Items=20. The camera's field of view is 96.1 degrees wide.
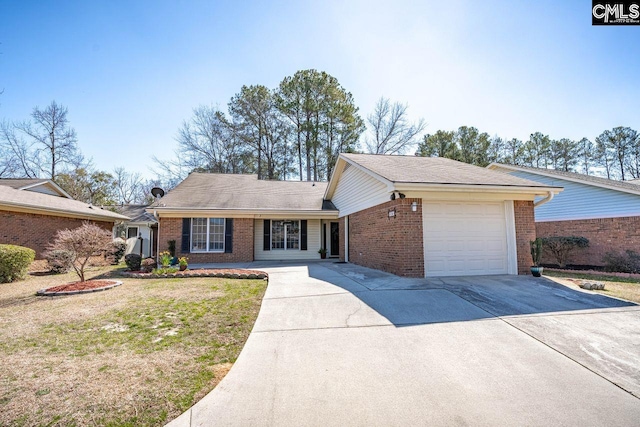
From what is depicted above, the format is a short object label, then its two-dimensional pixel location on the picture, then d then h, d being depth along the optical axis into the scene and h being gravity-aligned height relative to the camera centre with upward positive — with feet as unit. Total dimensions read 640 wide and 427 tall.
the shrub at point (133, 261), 35.60 -3.36
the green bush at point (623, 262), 31.93 -3.48
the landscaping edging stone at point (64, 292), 22.75 -4.64
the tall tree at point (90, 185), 84.07 +15.16
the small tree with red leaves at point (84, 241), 25.95 -0.66
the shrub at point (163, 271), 31.30 -4.09
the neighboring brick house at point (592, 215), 34.19 +2.21
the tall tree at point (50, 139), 77.92 +26.59
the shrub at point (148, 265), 35.53 -4.33
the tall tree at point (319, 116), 76.48 +31.72
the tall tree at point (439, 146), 85.55 +25.94
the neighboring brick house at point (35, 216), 36.81 +2.73
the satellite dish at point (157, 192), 47.65 +6.93
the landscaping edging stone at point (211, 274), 28.68 -4.23
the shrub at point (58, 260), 35.76 -3.26
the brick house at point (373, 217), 25.40 +1.82
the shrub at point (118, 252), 48.29 -3.06
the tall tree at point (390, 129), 80.23 +29.24
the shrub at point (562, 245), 36.91 -1.79
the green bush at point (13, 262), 29.45 -2.89
